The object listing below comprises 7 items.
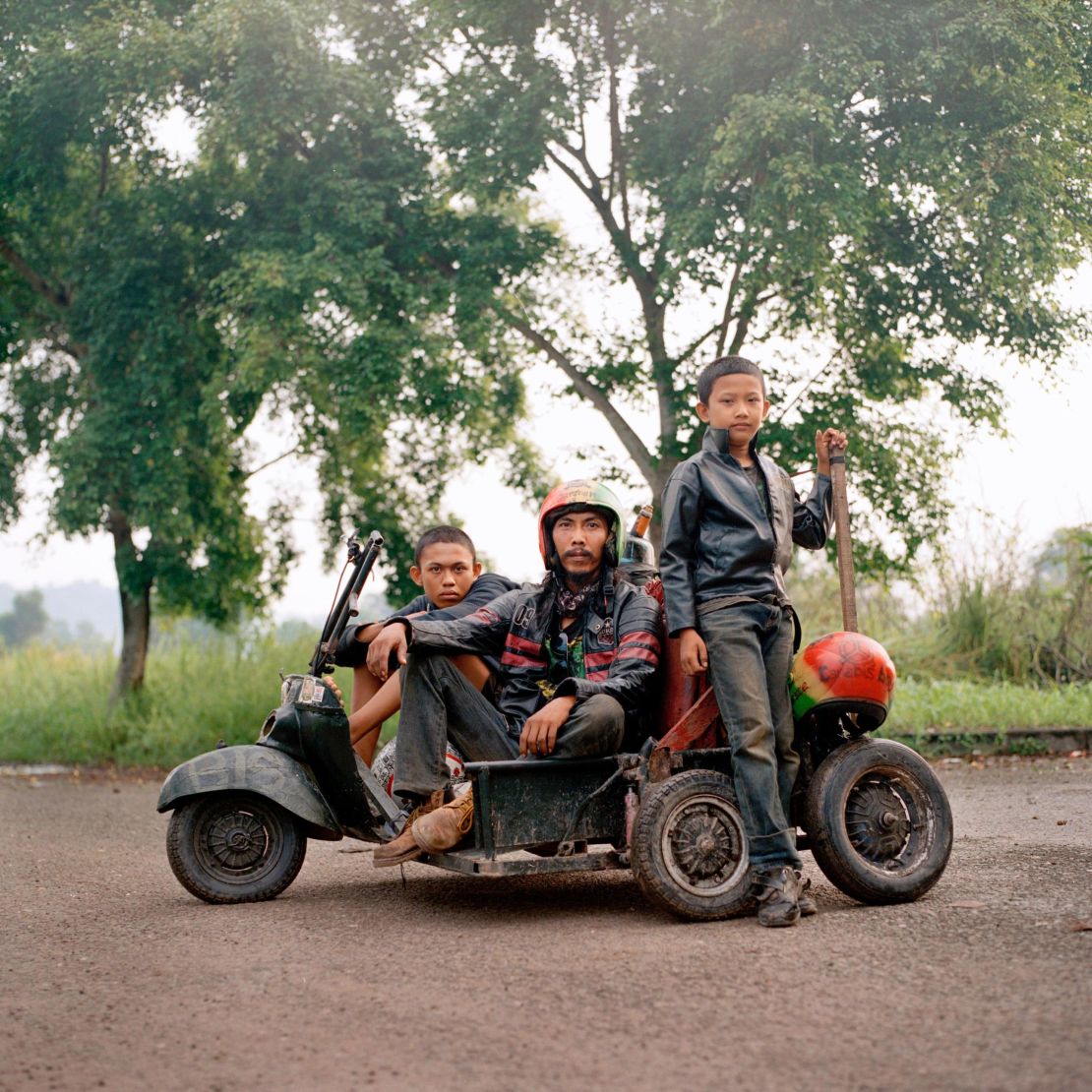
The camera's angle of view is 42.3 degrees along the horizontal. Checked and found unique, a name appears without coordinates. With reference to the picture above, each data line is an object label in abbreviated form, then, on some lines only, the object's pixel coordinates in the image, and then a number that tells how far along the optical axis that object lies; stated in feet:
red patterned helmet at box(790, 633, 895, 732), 17.42
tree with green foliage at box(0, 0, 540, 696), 48.42
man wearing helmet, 17.29
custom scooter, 16.81
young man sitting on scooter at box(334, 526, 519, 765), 19.70
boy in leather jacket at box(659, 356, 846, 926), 16.55
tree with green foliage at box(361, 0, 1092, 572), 43.04
